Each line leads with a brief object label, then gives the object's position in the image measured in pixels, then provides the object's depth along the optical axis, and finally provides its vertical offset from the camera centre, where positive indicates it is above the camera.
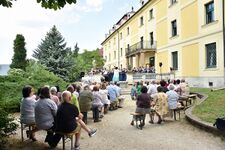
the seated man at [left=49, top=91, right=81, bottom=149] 4.23 -1.01
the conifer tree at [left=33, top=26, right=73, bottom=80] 15.34 +1.92
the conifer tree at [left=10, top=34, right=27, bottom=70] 18.55 +2.36
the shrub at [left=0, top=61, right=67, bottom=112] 8.81 -0.37
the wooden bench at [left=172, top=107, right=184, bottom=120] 6.90 -1.45
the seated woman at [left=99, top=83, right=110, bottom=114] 8.23 -1.03
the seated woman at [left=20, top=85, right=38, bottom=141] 4.90 -0.92
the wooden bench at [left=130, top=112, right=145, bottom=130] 6.19 -1.59
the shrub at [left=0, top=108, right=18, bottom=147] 4.10 -1.21
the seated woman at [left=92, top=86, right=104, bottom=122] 7.17 -1.23
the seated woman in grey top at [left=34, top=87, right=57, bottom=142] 4.45 -1.00
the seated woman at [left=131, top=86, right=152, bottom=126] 6.29 -1.05
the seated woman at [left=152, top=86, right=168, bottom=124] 6.64 -1.19
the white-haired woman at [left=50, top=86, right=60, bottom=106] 5.92 -0.69
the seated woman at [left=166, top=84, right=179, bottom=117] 6.84 -0.99
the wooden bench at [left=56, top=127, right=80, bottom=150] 4.23 -1.43
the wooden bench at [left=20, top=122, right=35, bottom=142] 4.93 -1.45
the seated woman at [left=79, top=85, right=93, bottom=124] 6.74 -1.01
